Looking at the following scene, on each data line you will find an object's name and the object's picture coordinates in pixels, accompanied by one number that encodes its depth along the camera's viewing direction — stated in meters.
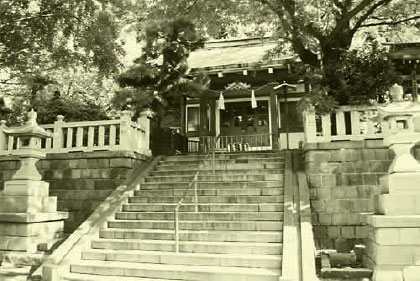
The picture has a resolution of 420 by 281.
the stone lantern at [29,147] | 8.86
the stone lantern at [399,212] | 6.20
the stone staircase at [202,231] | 6.85
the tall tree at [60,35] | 12.75
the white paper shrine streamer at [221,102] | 14.20
